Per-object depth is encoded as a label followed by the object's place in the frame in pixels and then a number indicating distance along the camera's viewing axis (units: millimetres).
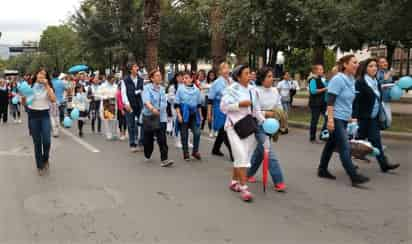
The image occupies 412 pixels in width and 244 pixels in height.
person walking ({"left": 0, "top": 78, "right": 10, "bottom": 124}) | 16266
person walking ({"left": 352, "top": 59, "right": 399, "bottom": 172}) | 6914
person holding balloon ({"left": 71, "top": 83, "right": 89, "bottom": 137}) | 12031
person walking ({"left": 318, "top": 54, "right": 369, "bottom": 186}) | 6301
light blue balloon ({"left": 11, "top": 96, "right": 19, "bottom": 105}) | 16030
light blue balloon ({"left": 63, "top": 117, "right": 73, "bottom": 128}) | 9378
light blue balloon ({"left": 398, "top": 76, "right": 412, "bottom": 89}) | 7604
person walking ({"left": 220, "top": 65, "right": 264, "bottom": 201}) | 5605
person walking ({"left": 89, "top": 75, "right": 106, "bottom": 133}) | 12352
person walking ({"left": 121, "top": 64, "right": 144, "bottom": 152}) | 9570
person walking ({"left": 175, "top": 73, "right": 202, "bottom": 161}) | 8211
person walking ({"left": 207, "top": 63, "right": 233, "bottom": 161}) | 8516
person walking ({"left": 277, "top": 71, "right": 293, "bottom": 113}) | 13547
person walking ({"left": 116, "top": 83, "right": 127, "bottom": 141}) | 10491
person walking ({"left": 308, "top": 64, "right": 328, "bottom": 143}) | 10440
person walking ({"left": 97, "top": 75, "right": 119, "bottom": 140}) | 11375
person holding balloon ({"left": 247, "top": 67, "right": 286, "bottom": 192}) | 5984
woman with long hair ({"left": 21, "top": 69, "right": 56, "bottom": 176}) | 7102
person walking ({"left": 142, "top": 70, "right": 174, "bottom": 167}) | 7770
